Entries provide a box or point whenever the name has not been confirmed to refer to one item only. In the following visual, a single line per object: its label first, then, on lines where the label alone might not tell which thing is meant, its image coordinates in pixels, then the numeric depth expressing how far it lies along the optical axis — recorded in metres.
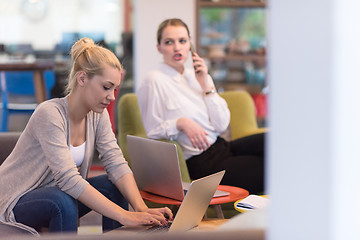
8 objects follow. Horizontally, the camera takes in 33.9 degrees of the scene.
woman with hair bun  2.17
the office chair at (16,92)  6.74
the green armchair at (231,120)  3.15
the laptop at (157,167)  2.59
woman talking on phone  3.25
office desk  6.46
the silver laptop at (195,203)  2.11
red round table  2.58
